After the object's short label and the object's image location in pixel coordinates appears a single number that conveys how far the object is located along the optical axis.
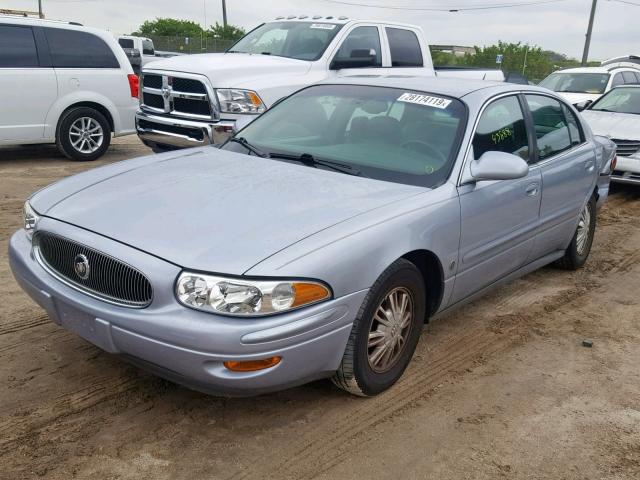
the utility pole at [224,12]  44.09
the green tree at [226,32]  49.20
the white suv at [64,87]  8.52
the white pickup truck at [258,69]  7.63
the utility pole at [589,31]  31.71
